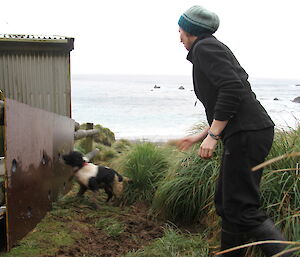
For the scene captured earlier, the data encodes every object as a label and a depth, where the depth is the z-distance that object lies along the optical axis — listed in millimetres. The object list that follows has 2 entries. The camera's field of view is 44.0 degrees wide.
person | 2383
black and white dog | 5141
